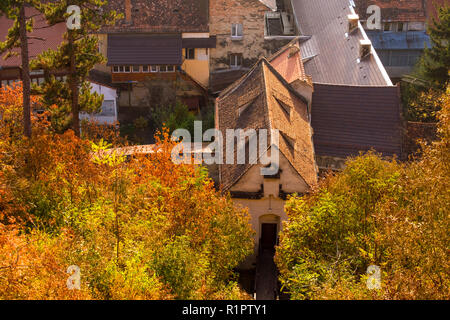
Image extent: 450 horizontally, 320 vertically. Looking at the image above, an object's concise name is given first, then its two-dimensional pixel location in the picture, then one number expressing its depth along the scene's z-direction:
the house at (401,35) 63.00
